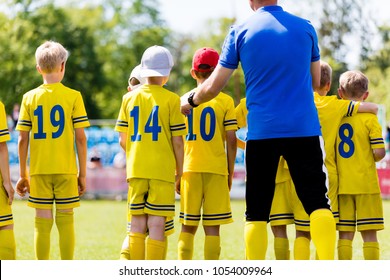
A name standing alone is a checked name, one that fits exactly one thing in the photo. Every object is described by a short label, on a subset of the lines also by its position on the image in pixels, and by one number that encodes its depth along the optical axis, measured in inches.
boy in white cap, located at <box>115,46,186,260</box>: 512.1
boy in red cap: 566.3
